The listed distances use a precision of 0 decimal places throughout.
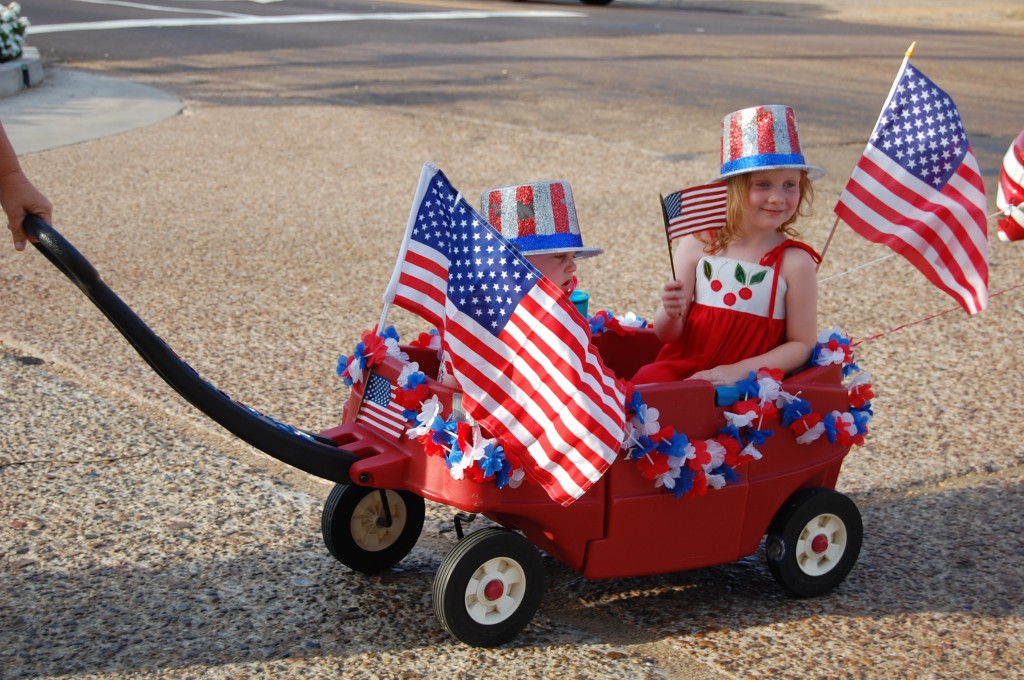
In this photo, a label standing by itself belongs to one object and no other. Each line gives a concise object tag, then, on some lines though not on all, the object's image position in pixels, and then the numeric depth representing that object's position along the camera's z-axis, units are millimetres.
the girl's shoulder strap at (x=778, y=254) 3361
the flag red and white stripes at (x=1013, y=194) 3990
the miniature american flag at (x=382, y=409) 3008
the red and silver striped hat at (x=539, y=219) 3006
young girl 3301
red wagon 2818
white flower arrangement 10609
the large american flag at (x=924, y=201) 3455
